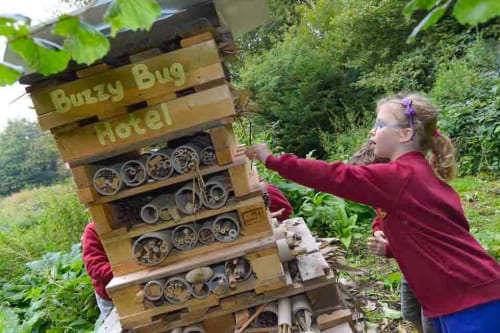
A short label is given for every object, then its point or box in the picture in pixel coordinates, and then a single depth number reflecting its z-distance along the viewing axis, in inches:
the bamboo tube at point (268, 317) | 90.7
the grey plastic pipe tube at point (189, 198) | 88.7
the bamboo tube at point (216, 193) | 89.3
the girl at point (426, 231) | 81.0
